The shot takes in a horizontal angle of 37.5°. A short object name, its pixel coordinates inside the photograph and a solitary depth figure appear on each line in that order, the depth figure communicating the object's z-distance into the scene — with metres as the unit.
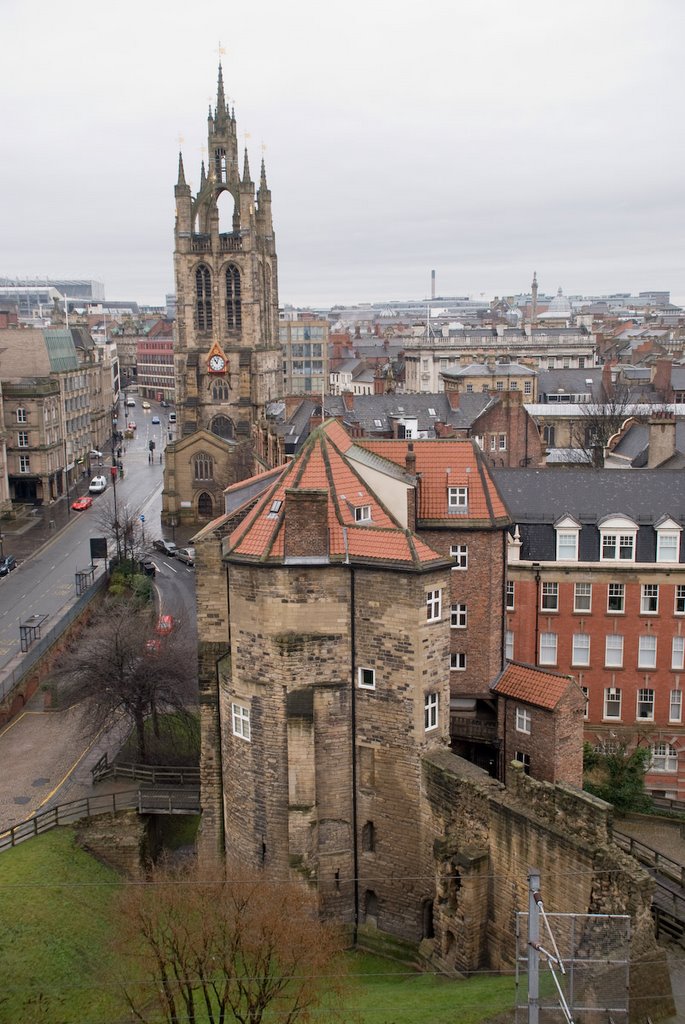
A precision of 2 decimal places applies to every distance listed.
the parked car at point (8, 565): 77.50
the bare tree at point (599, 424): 87.46
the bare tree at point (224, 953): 27.77
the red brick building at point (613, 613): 48.56
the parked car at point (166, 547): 86.86
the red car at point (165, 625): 57.62
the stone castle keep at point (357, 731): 32.62
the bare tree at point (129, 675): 45.94
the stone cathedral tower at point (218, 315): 105.38
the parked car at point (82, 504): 104.12
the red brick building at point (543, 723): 37.56
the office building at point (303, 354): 180.00
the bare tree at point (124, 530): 78.12
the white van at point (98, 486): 112.50
